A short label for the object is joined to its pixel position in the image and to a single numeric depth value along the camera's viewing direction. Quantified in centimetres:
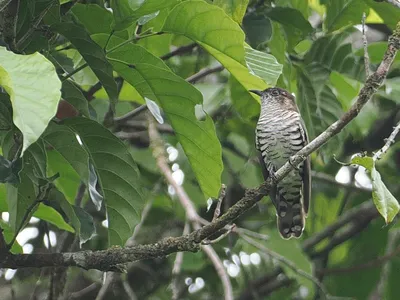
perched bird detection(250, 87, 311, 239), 653
